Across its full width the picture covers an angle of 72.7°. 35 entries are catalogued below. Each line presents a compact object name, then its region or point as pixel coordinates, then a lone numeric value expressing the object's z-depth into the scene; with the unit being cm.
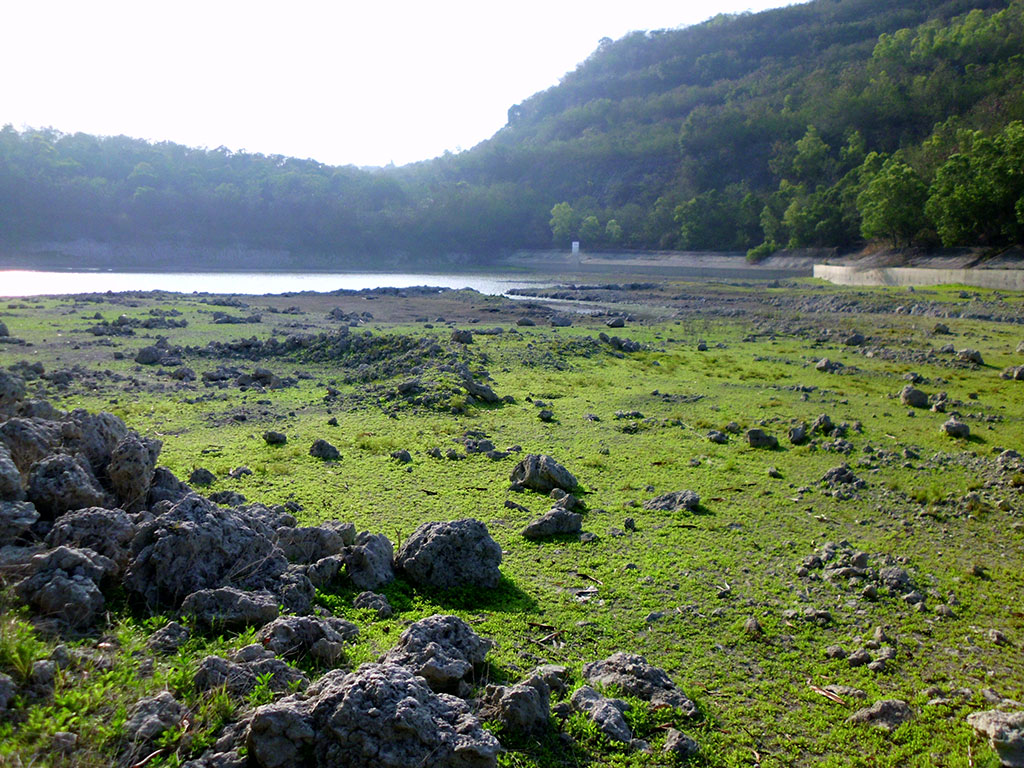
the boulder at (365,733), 300
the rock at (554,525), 652
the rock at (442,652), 370
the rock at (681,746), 358
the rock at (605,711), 365
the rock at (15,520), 417
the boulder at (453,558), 535
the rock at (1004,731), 351
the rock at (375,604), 478
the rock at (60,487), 462
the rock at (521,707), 355
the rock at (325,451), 876
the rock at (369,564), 515
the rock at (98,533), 428
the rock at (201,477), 741
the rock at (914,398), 1202
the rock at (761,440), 965
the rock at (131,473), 519
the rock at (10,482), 441
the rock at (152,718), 302
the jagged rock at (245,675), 340
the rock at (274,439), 932
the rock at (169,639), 373
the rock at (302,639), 387
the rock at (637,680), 396
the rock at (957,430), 993
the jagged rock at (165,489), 536
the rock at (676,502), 729
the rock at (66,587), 373
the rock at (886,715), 388
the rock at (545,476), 772
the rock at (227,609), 402
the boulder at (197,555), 419
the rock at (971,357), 1650
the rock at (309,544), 522
